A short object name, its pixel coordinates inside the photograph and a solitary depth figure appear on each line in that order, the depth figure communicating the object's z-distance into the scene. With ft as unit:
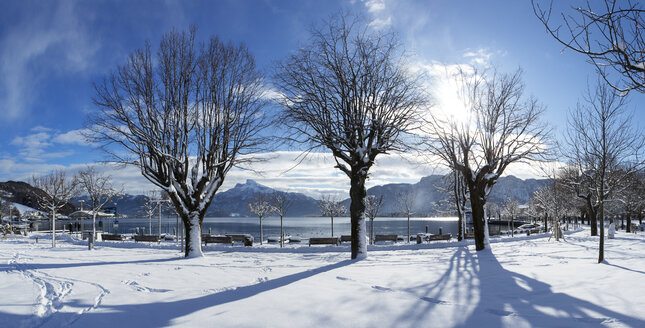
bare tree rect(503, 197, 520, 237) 142.46
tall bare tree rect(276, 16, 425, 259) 45.47
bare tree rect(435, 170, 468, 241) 86.28
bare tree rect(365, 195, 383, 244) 108.10
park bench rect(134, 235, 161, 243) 86.22
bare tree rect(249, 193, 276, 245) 118.52
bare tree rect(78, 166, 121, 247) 111.96
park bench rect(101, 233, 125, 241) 91.17
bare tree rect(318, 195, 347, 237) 140.87
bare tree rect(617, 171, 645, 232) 119.14
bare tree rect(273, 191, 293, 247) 107.04
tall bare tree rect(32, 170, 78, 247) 87.92
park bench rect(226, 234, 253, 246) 77.49
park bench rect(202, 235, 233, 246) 76.22
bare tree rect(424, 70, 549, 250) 58.34
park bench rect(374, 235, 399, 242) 89.55
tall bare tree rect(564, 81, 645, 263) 40.68
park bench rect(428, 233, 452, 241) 85.36
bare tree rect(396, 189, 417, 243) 107.24
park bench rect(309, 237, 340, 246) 78.30
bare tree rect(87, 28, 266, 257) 49.55
